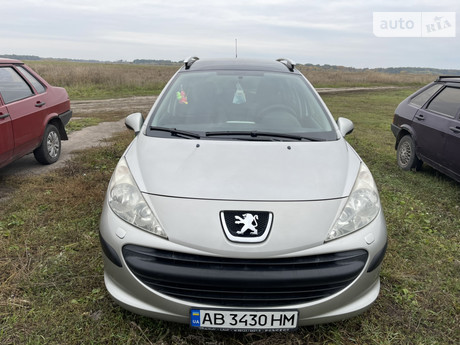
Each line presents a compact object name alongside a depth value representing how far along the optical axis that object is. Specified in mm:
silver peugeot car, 1914
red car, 4590
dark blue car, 4855
